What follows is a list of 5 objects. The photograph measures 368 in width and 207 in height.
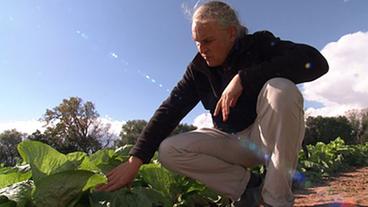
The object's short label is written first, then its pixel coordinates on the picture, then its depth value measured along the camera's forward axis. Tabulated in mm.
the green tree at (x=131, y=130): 41606
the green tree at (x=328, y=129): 44797
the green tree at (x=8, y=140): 36594
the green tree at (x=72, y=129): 41688
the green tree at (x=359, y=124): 47188
